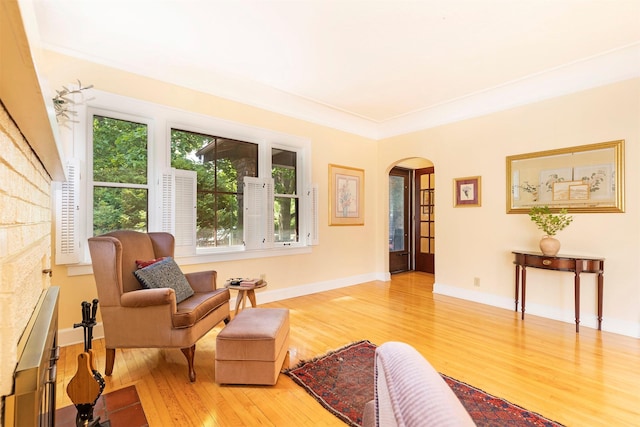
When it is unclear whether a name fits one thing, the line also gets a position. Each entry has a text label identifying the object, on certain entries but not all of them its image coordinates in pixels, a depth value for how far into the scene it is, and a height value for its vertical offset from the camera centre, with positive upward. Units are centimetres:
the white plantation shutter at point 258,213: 388 +2
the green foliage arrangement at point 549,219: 333 -5
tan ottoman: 203 -96
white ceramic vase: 327 -34
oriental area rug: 175 -118
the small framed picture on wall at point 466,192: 422 +33
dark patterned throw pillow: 237 -51
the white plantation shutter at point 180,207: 323 +9
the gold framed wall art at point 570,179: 314 +40
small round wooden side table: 305 -79
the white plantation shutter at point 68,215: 262 +0
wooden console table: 305 -53
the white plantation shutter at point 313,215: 455 -1
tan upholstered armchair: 214 -71
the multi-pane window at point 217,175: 351 +49
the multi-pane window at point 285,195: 432 +29
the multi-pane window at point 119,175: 292 +40
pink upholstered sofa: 43 -29
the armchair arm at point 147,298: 212 -58
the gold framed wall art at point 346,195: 490 +33
